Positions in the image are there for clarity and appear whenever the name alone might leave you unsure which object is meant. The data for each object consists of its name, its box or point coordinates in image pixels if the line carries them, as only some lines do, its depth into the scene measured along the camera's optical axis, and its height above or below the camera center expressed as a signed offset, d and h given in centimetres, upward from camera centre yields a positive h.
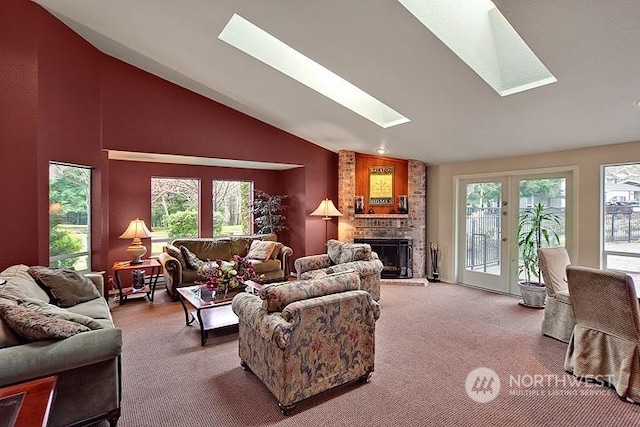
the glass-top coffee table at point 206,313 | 356 -127
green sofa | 183 -88
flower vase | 383 -102
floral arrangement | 377 -74
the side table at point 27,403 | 123 -80
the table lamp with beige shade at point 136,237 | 510 -40
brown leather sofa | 509 -79
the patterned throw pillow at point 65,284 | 318 -74
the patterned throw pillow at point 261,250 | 586 -69
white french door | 493 -11
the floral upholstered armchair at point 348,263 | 462 -78
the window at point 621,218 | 417 -8
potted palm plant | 474 -46
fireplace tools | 647 -100
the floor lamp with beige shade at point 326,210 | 637 +3
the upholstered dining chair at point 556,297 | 350 -93
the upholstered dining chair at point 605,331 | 249 -97
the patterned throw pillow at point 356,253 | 492 -62
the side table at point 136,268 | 495 -105
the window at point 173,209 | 616 +5
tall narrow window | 400 -6
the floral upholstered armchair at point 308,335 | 233 -93
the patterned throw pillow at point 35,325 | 195 -69
